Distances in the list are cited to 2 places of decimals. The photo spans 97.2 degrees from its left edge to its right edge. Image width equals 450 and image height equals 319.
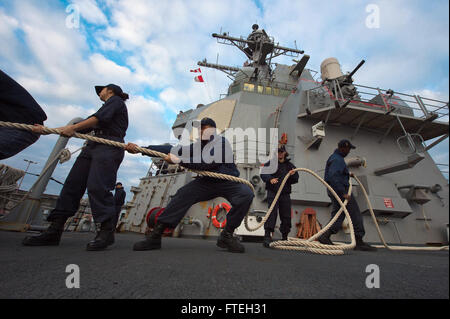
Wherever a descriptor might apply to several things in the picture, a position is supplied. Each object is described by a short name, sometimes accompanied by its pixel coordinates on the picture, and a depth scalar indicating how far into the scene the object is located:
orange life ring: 4.33
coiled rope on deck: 1.58
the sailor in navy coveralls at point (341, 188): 2.72
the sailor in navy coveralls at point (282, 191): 2.92
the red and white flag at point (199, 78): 11.01
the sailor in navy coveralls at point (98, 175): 1.71
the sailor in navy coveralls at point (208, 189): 1.85
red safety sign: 4.74
